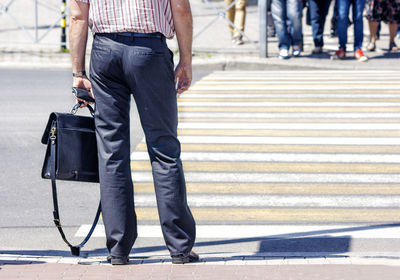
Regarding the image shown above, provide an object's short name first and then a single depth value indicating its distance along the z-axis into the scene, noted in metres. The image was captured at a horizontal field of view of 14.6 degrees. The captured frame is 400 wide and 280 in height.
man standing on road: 7.89
